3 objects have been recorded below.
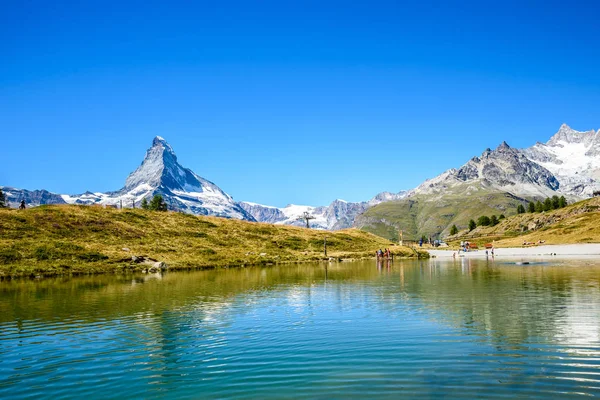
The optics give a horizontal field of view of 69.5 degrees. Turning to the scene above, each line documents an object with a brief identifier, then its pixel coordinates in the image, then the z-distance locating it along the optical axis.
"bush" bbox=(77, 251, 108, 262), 90.26
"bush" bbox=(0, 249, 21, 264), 80.50
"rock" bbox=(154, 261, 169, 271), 91.20
